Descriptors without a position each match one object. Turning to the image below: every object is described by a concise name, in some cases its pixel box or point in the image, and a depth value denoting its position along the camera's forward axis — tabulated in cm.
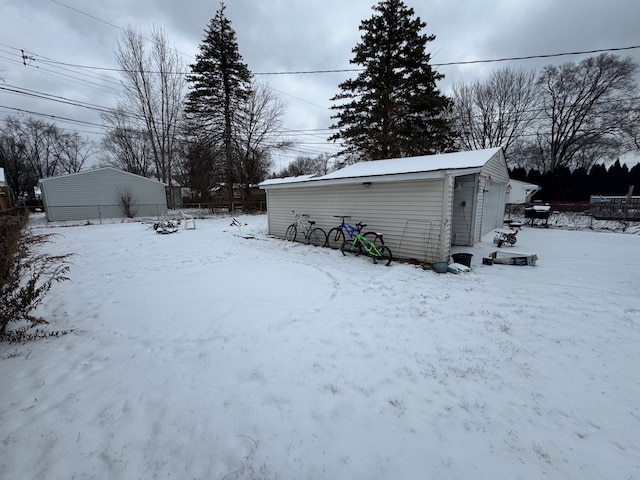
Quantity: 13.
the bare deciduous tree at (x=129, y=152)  2711
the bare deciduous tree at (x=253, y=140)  2003
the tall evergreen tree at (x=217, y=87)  1861
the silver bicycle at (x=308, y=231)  843
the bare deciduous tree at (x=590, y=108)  2059
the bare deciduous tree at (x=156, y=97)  1933
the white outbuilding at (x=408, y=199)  599
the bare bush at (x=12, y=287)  268
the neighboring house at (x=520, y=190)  2044
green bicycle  633
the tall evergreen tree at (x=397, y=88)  1481
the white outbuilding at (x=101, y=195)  1593
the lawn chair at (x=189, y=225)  1273
